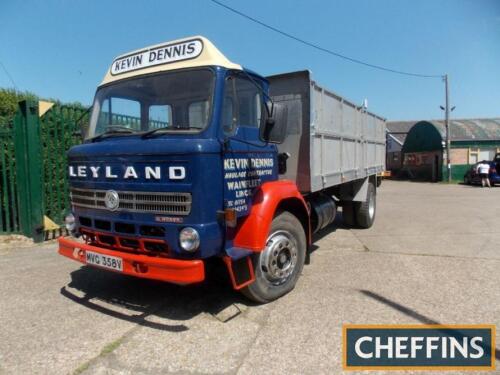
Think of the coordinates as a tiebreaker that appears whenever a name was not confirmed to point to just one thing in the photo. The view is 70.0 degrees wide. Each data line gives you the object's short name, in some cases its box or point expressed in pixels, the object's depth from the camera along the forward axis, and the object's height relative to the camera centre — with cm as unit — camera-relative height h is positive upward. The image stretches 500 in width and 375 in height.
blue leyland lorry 319 -8
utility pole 2412 +205
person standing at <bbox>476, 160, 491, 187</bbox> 2002 -79
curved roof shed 2611 +174
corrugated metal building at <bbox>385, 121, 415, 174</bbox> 3328 +91
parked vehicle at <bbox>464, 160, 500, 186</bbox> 2012 -92
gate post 664 +10
